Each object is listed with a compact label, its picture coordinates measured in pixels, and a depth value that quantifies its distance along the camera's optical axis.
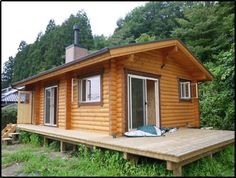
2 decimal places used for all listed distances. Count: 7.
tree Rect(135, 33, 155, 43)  18.38
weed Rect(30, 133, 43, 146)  7.56
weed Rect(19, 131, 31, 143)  8.33
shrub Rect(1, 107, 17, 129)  12.23
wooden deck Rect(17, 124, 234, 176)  3.65
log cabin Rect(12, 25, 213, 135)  5.88
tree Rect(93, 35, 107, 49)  23.47
